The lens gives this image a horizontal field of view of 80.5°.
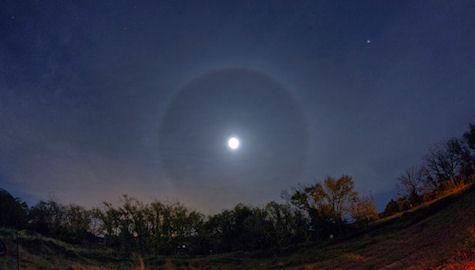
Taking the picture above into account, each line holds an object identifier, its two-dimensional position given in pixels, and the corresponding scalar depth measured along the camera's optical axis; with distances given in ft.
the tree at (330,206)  190.70
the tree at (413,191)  193.64
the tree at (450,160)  222.99
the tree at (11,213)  196.95
